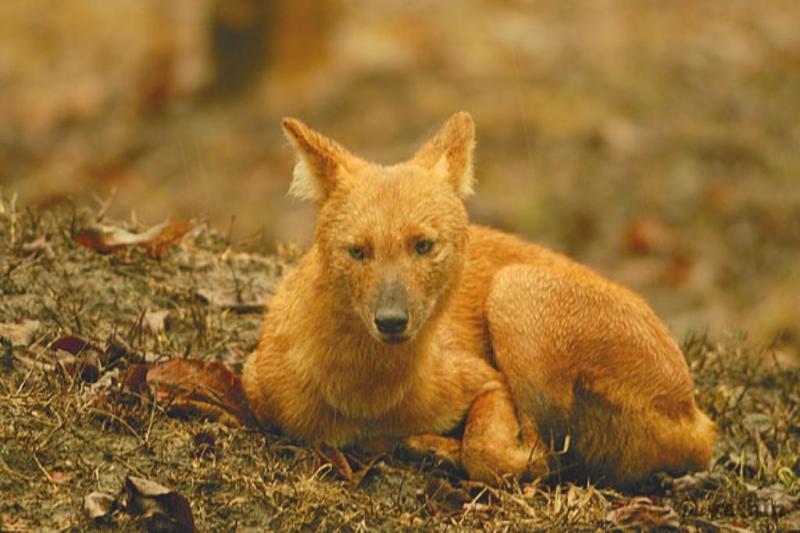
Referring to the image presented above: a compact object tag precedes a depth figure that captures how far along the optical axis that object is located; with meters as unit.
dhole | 11.82
